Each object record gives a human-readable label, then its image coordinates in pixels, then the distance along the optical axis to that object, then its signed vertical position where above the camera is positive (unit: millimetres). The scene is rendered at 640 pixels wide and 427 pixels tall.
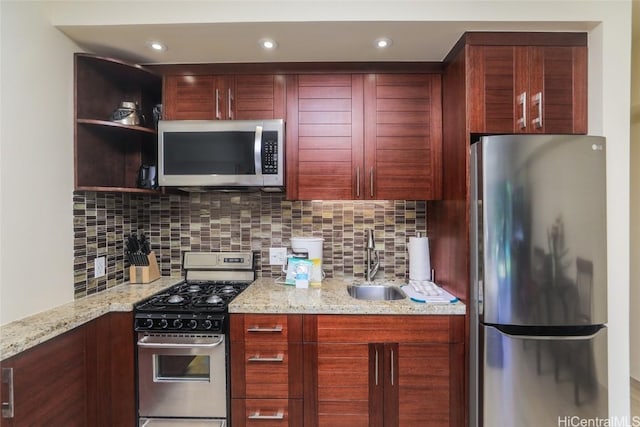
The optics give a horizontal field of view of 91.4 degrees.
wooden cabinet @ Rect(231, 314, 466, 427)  1610 -844
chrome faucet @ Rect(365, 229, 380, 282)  2146 -323
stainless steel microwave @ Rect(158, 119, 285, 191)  1868 +362
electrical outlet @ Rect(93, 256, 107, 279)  1841 -317
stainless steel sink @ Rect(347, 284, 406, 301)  2115 -541
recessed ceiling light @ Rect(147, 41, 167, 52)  1728 +944
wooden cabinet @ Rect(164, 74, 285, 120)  1961 +734
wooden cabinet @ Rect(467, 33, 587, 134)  1637 +682
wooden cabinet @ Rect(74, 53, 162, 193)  1749 +519
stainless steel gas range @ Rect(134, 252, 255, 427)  1605 -793
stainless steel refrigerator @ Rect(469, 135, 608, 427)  1463 -300
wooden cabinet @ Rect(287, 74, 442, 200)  1943 +485
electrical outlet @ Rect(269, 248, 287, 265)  2266 -312
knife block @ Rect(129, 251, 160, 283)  2092 -404
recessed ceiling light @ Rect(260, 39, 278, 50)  1711 +943
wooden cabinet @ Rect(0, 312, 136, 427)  1200 -733
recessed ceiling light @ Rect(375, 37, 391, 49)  1684 +932
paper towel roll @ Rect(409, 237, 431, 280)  2117 -311
